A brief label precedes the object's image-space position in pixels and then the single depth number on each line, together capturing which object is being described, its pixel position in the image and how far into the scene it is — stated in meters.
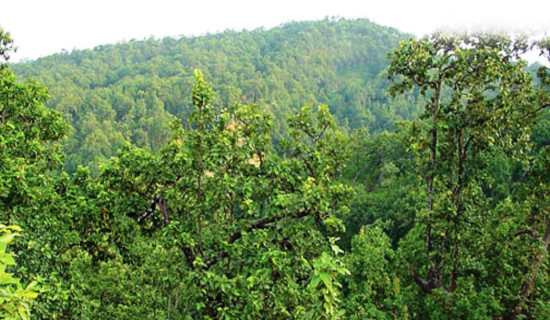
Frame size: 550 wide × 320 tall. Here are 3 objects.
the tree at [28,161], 5.19
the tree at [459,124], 6.76
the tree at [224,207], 4.89
